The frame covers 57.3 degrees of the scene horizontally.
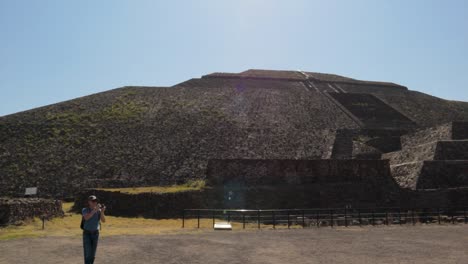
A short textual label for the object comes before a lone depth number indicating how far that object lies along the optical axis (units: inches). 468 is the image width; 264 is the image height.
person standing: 314.0
